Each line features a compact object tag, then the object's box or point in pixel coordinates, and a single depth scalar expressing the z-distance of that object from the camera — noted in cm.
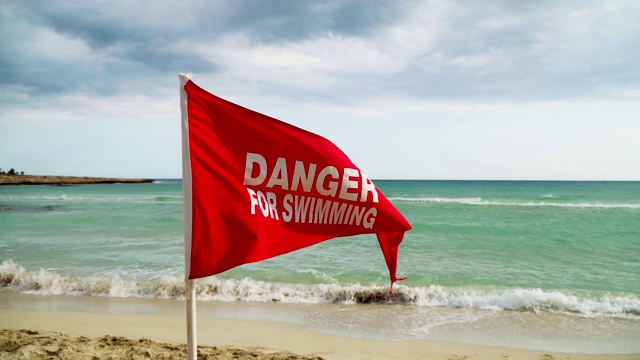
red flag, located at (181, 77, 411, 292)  314
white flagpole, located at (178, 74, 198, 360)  308
